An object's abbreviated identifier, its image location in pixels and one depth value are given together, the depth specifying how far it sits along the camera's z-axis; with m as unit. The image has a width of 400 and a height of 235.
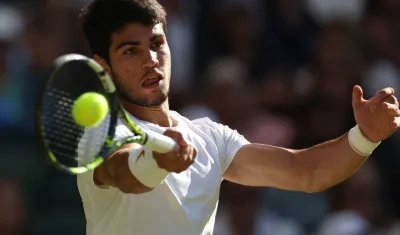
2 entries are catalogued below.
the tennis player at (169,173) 10.19
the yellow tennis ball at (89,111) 9.06
